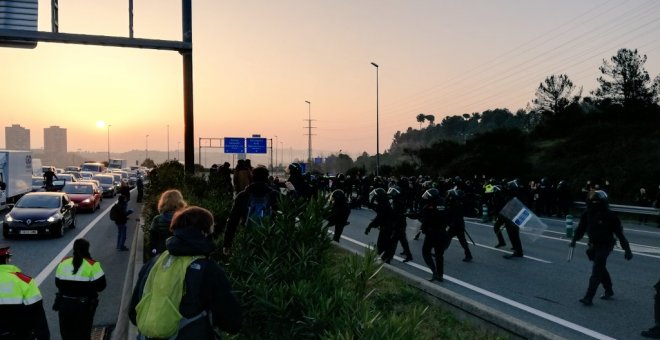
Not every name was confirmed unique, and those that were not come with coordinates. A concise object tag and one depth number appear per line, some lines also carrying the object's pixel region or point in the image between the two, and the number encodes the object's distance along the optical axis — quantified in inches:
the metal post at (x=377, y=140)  1867.4
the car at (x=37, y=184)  1306.6
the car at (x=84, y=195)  956.0
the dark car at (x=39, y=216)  616.4
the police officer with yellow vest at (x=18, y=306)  183.2
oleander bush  148.6
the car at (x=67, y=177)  1373.0
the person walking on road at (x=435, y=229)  397.4
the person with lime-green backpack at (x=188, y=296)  128.1
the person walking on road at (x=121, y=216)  530.9
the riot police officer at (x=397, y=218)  454.9
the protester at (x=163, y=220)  230.1
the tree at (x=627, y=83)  1982.0
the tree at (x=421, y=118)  6402.6
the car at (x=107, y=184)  1381.6
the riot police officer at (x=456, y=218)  485.1
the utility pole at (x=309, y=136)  3371.1
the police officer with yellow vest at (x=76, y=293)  234.1
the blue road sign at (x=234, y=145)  2226.9
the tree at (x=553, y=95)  2608.3
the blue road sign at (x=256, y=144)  2246.6
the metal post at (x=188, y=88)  641.6
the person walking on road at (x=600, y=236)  335.3
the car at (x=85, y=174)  1800.0
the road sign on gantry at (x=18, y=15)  541.6
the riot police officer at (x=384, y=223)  452.1
